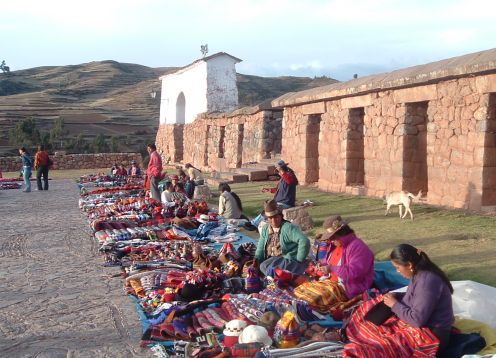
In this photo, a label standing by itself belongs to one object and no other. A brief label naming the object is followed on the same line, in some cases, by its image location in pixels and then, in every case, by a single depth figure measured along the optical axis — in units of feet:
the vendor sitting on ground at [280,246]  23.90
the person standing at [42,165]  66.74
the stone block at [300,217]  34.91
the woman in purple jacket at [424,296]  15.01
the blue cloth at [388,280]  22.15
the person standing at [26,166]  68.18
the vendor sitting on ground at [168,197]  44.64
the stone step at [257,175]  60.23
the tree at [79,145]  138.00
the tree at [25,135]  134.62
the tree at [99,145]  136.84
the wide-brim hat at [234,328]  17.15
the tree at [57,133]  141.79
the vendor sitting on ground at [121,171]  78.74
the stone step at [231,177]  60.95
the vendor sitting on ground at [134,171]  78.89
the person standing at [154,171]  49.51
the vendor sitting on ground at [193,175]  55.01
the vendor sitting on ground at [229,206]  38.27
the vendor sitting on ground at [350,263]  20.42
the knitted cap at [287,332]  16.81
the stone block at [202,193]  50.49
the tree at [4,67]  260.62
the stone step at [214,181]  63.67
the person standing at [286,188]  37.19
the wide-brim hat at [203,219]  37.91
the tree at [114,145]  140.05
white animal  34.40
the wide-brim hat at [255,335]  16.55
